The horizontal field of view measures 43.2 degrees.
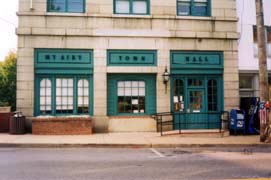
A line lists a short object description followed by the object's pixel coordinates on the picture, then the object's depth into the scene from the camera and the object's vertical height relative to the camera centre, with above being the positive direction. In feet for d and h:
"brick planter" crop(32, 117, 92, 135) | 54.13 -3.86
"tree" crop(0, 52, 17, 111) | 122.42 +7.29
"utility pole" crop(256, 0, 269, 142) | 47.73 +4.33
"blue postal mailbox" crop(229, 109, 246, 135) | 56.75 -3.54
